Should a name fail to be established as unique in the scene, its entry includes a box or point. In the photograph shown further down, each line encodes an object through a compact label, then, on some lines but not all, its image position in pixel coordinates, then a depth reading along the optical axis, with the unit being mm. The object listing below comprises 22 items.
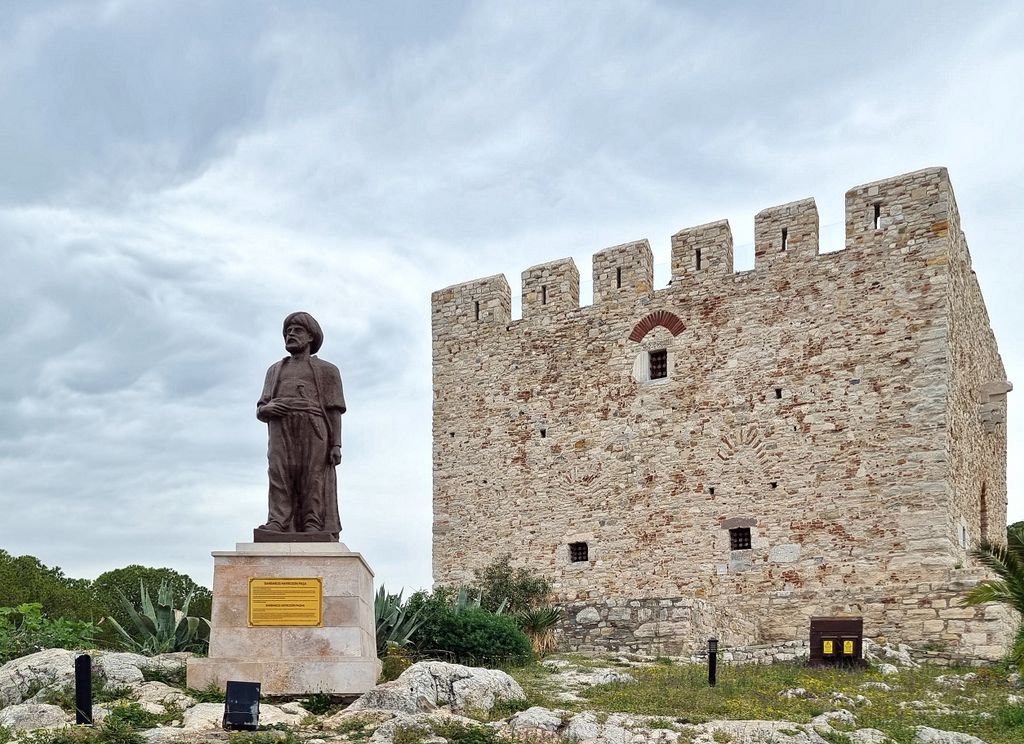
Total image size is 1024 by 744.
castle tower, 17906
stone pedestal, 10703
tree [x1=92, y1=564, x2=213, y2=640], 28500
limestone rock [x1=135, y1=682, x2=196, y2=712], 10164
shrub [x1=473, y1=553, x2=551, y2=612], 20062
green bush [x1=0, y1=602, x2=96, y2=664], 13047
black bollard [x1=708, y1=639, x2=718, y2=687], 12891
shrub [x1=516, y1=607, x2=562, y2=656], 17922
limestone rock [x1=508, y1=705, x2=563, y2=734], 9703
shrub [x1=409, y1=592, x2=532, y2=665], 14328
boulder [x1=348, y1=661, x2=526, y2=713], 10156
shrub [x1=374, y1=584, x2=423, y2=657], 13633
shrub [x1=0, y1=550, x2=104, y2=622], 27764
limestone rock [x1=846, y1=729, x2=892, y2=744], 9926
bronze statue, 11367
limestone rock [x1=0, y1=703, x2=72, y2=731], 9625
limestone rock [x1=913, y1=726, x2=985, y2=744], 10031
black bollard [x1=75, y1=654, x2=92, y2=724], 9398
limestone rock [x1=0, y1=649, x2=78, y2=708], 10727
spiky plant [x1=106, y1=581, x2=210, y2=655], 12727
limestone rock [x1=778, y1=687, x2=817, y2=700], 12013
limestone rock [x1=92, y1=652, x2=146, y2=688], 10867
